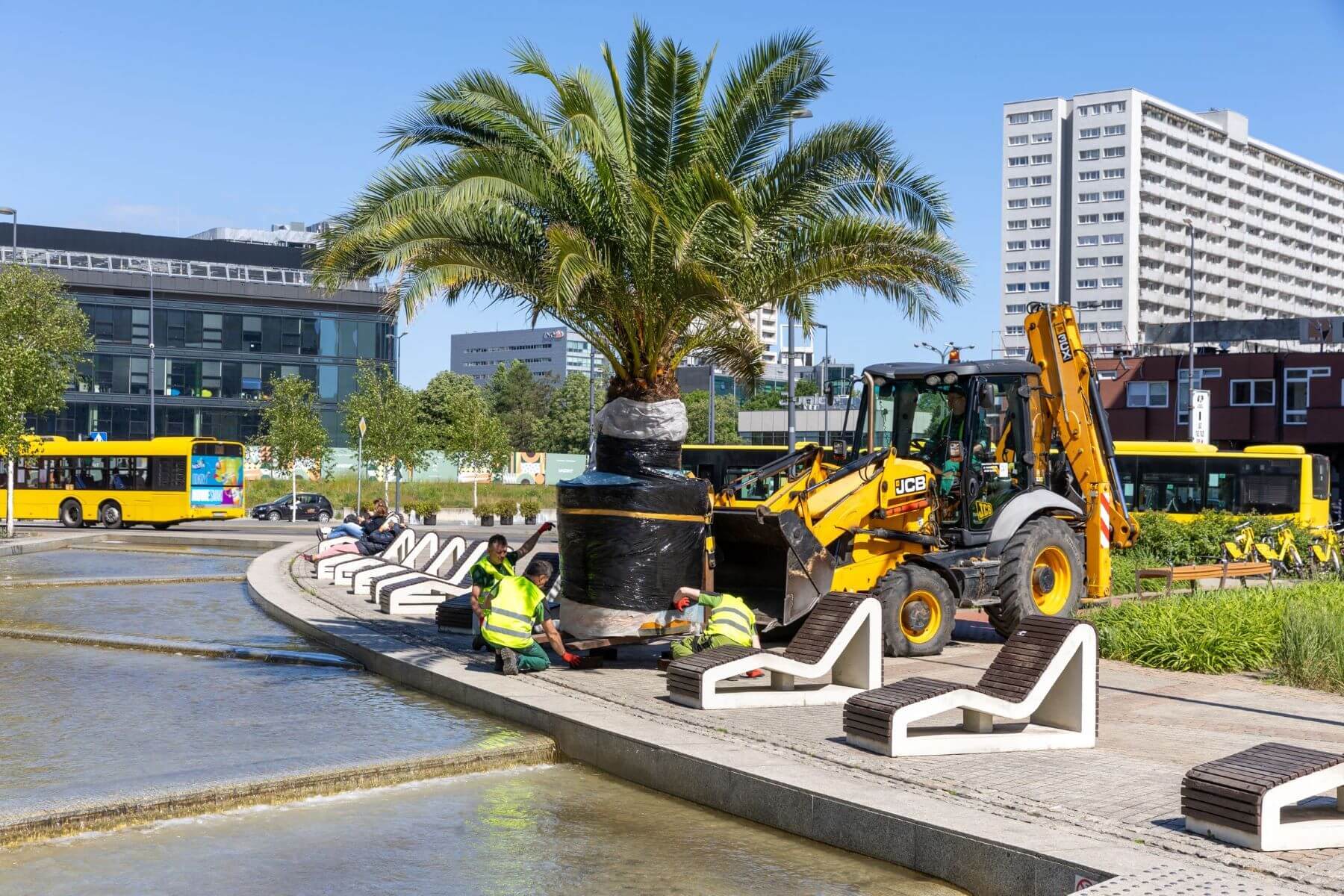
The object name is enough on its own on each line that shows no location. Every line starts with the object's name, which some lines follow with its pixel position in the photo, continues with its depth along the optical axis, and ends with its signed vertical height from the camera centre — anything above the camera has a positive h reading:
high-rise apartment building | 135.38 +23.29
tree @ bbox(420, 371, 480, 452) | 96.62 +2.60
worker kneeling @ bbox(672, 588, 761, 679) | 11.85 -1.69
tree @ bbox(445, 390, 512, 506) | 67.94 -0.40
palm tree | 13.23 +2.25
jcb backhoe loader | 13.78 -0.77
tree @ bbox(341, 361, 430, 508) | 58.00 +0.39
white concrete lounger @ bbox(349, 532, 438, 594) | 19.69 -2.00
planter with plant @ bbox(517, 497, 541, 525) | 57.66 -3.30
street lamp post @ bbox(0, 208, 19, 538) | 36.78 -2.00
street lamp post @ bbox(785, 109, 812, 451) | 14.12 +3.34
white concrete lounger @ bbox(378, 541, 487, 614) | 16.98 -2.06
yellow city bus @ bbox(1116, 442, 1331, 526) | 33.47 -1.06
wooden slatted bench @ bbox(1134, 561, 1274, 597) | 19.41 -2.05
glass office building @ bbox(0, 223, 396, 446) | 76.25 +5.23
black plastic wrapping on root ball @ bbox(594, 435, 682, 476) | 13.02 -0.23
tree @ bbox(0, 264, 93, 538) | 35.31 +2.01
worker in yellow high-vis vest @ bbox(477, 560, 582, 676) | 12.00 -1.72
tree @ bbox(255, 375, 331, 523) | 59.03 -0.02
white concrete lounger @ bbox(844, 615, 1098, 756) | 8.59 -1.71
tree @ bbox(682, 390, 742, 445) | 110.19 +1.38
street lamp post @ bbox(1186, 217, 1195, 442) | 54.74 +2.99
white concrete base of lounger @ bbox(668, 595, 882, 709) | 10.30 -1.88
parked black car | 55.81 -3.30
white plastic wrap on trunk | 13.07 +0.11
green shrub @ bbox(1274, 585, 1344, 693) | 12.49 -1.96
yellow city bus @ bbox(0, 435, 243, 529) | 44.28 -1.76
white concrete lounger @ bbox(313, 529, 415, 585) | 22.34 -2.12
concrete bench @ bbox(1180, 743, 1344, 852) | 6.40 -1.72
